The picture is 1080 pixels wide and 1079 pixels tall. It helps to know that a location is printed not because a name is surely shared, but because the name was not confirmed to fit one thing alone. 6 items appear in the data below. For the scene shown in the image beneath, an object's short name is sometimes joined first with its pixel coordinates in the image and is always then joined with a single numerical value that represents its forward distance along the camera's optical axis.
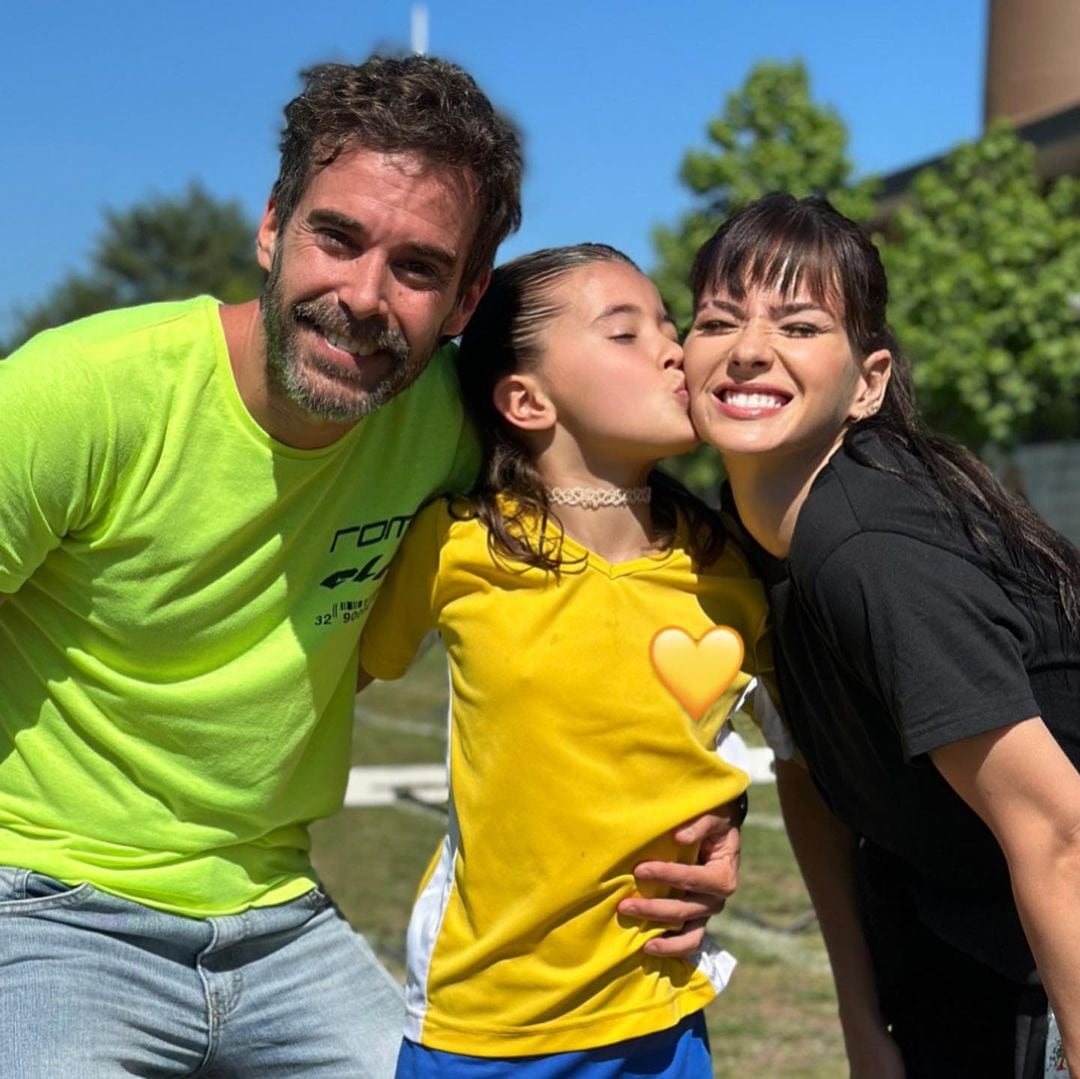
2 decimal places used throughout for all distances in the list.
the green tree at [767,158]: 18.14
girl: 2.82
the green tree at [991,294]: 15.58
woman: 2.37
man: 2.76
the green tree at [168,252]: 71.19
